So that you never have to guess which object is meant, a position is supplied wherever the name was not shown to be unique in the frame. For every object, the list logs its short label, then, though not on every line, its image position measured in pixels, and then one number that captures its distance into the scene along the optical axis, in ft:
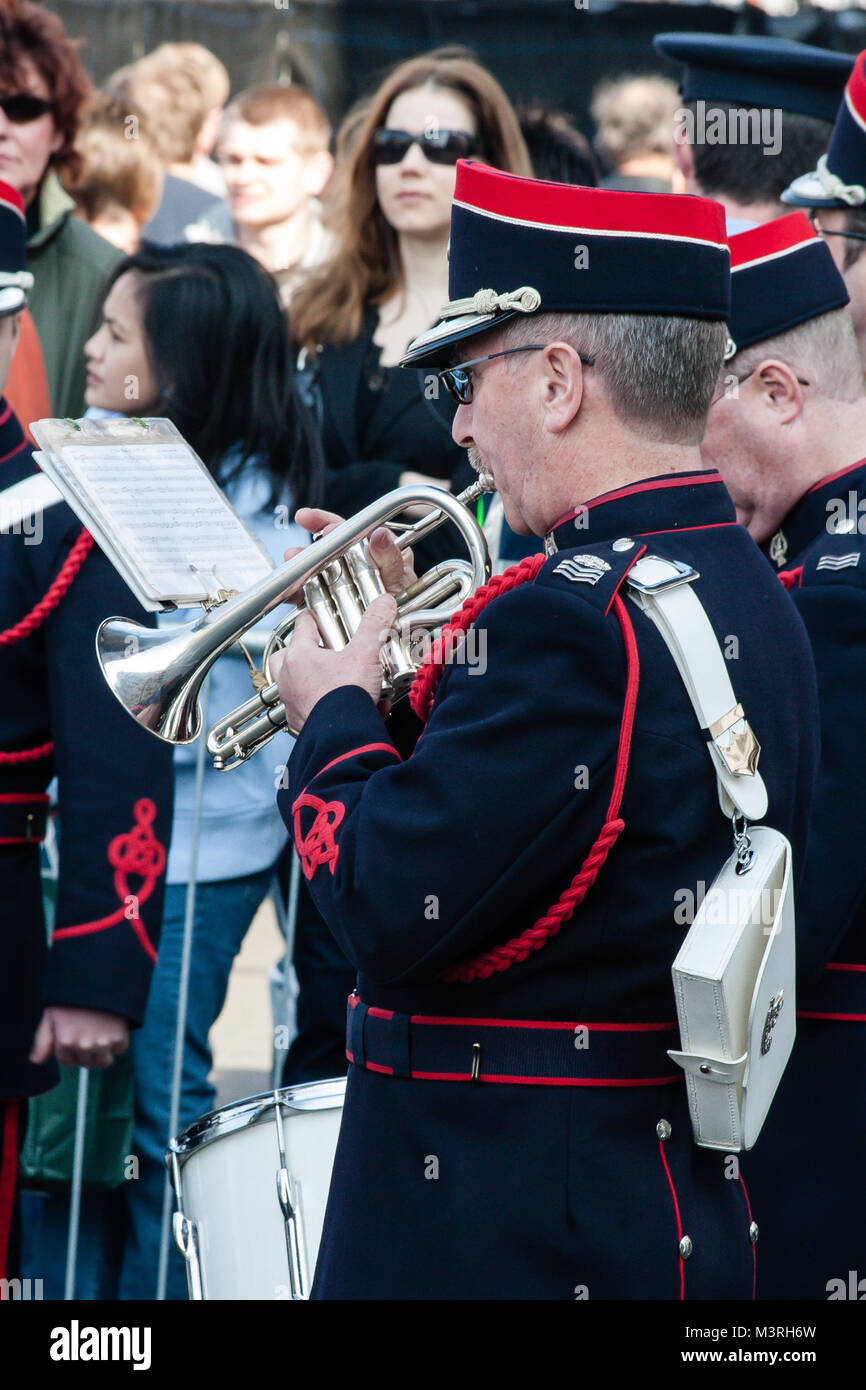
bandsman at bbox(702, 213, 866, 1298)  17.48
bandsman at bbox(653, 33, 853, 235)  26.99
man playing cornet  12.53
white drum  18.65
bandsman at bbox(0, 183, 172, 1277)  21.44
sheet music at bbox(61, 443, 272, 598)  15.64
